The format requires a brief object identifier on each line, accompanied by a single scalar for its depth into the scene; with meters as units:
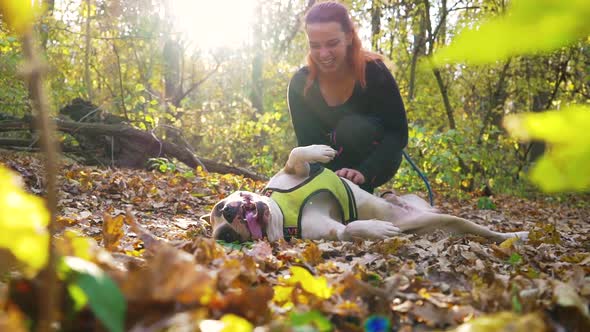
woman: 4.15
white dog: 2.90
